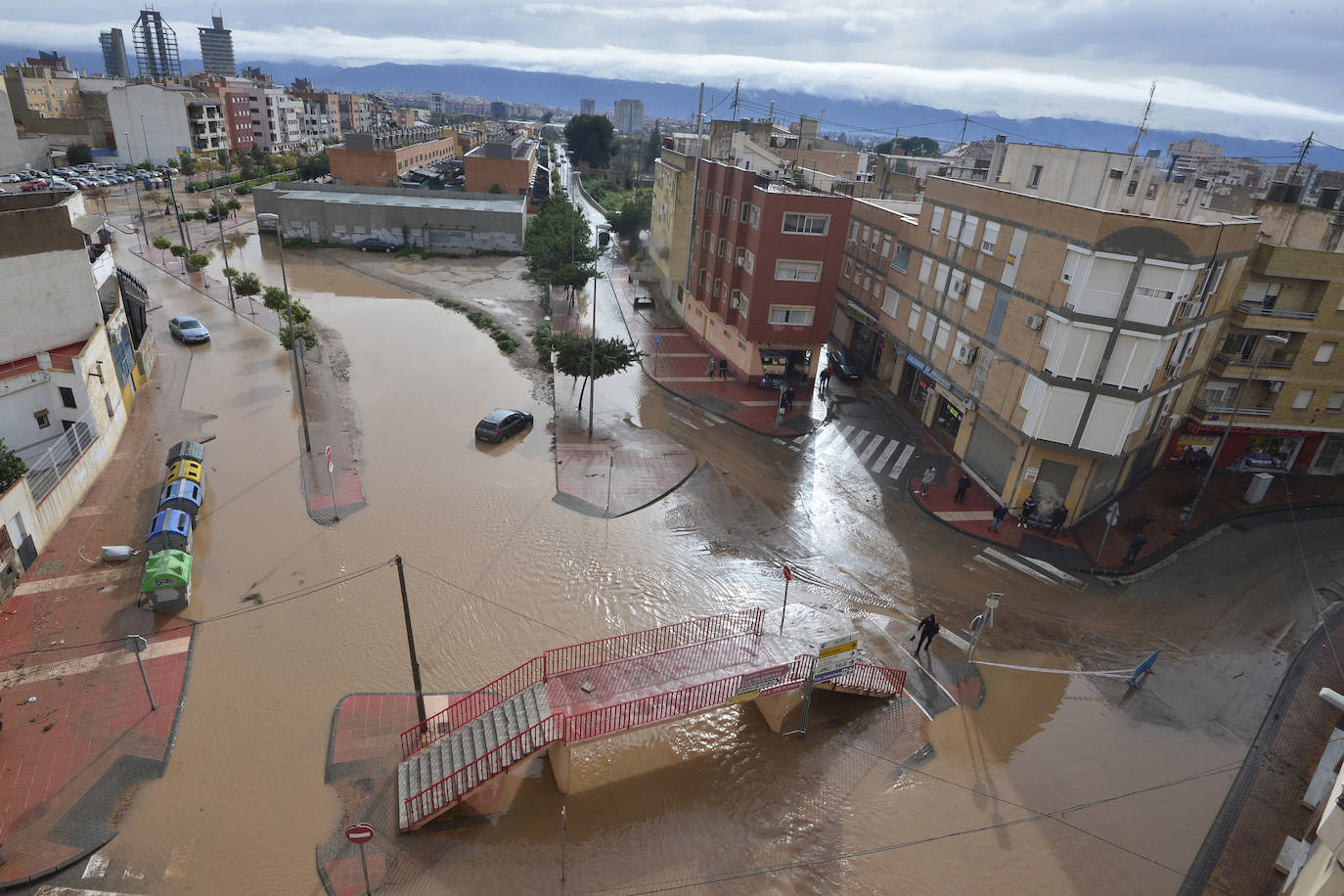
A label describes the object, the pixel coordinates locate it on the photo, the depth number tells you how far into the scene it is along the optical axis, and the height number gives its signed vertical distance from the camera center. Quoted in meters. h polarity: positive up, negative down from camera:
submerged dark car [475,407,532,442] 27.88 -11.37
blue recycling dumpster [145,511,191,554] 18.83 -11.02
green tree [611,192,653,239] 70.00 -8.68
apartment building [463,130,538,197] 79.12 -6.15
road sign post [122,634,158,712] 13.95 -10.28
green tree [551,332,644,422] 29.53 -9.03
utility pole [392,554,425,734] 12.17 -9.98
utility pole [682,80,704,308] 39.33 -5.41
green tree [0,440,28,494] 17.98 -9.32
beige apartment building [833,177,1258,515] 21.58 -5.26
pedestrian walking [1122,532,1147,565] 22.61 -11.03
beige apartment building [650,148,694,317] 44.00 -5.52
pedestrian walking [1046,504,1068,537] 24.17 -11.07
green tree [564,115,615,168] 135.62 -3.41
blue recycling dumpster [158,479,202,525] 20.56 -11.11
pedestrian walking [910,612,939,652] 18.30 -11.30
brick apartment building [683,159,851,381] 31.72 -5.73
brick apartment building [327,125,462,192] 79.94 -6.36
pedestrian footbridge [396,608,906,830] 13.51 -10.95
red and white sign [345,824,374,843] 10.21 -9.69
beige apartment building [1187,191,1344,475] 25.91 -6.18
